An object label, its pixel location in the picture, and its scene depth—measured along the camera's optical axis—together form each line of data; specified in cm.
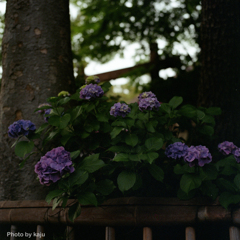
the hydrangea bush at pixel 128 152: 264
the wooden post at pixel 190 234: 268
